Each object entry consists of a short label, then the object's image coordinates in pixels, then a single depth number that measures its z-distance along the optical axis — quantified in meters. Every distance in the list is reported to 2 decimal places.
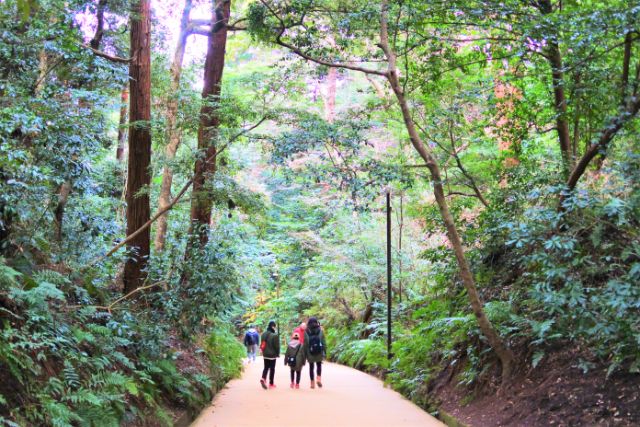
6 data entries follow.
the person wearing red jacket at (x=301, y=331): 14.28
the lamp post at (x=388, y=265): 15.23
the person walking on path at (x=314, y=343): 12.98
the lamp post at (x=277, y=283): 34.59
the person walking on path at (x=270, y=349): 12.84
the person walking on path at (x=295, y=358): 13.20
